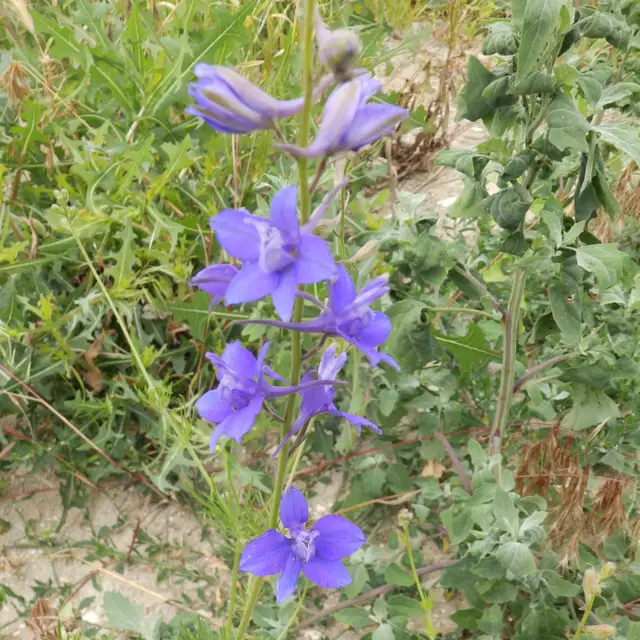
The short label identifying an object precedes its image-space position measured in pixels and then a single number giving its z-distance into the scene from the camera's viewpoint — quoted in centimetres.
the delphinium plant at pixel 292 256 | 18
